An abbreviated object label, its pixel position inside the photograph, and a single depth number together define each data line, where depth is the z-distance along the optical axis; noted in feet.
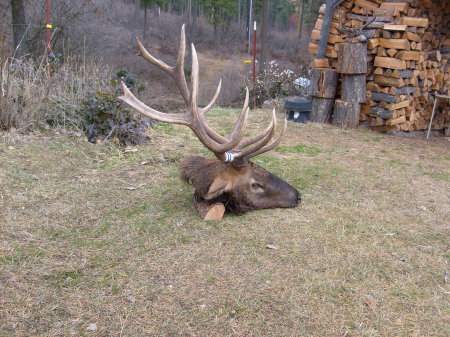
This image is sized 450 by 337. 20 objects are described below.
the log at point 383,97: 26.66
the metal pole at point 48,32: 26.23
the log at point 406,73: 26.43
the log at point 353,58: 26.63
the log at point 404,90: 26.66
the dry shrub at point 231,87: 47.39
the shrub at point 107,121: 19.92
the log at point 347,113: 27.84
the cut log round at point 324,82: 28.43
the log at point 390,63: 26.12
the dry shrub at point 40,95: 19.52
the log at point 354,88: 27.17
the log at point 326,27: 28.32
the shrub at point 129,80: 35.50
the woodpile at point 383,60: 26.35
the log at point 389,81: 26.30
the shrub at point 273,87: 39.06
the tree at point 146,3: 90.18
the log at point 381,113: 26.78
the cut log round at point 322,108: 29.04
